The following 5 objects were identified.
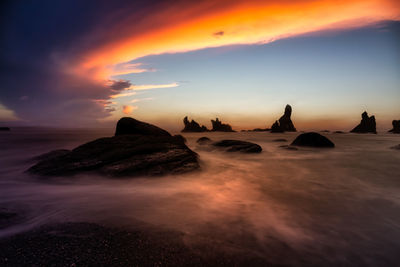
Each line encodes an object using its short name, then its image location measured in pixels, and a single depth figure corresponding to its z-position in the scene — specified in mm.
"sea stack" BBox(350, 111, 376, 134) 88625
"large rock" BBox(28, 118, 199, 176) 6543
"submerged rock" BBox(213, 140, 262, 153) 14008
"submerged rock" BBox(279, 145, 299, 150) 16378
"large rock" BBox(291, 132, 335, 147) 17580
